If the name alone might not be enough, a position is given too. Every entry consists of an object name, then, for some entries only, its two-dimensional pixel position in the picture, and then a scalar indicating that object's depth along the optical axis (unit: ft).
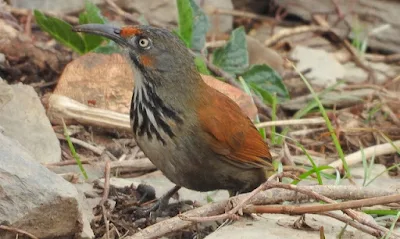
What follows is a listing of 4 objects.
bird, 30.68
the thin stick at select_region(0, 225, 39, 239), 25.18
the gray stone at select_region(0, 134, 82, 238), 25.48
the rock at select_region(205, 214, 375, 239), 27.09
